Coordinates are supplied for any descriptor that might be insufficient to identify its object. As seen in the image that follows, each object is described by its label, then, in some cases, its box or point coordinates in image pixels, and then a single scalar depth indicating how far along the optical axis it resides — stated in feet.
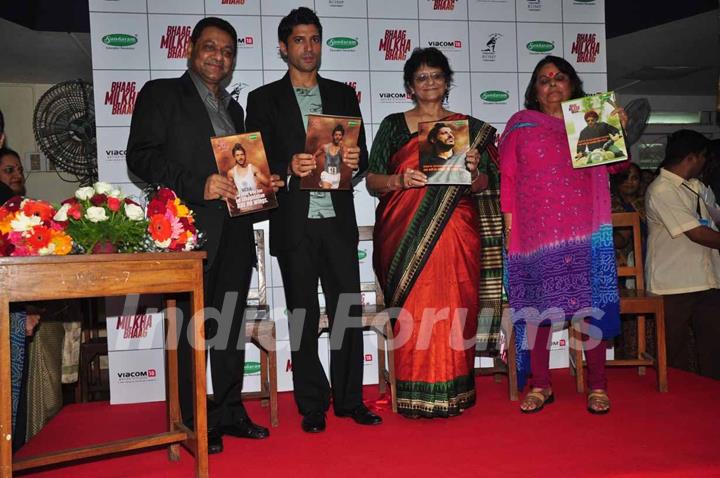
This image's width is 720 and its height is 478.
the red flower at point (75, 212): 6.94
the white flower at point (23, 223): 6.66
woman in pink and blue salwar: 10.05
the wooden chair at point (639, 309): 11.48
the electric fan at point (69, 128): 19.01
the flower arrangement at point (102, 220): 6.95
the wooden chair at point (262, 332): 10.16
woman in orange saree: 9.92
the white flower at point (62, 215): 6.89
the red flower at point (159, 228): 7.15
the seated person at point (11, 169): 12.69
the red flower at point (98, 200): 7.06
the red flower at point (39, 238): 6.68
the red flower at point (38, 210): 6.82
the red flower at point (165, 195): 7.35
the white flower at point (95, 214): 6.86
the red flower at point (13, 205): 6.85
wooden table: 6.52
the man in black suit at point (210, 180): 8.66
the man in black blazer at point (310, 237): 9.55
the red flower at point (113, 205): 7.07
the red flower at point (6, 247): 6.69
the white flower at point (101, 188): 7.22
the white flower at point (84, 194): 7.06
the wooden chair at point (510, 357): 11.25
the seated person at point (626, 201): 15.79
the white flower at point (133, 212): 7.07
